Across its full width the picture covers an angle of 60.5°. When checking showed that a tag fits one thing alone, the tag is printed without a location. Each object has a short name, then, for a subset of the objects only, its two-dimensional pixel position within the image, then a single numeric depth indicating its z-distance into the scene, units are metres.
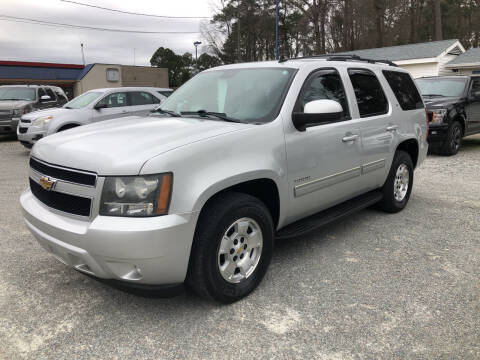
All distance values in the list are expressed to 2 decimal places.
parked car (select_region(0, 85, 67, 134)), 12.94
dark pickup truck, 9.20
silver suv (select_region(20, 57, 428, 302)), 2.51
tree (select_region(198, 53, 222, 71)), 53.00
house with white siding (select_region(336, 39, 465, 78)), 23.95
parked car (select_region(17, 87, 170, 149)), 9.75
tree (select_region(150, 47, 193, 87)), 70.06
